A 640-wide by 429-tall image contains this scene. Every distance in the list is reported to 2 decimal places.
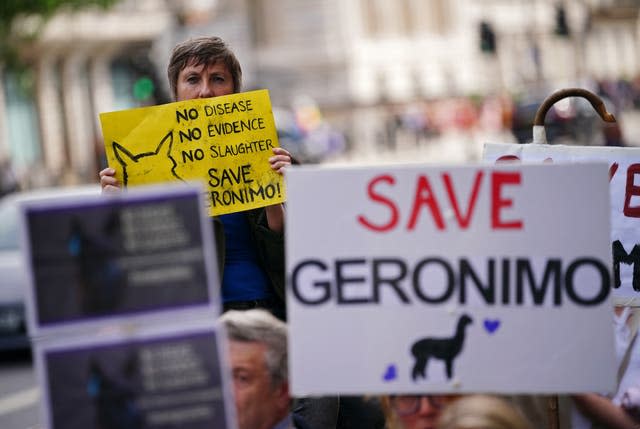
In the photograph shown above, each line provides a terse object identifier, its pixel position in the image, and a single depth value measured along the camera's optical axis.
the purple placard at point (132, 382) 6.47
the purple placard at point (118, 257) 6.50
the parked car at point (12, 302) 23.20
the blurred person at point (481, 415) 6.96
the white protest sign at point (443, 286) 6.99
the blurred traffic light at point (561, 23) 60.73
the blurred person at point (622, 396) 8.36
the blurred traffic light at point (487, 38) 63.56
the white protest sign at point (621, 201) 9.59
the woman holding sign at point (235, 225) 8.65
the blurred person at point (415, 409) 7.15
